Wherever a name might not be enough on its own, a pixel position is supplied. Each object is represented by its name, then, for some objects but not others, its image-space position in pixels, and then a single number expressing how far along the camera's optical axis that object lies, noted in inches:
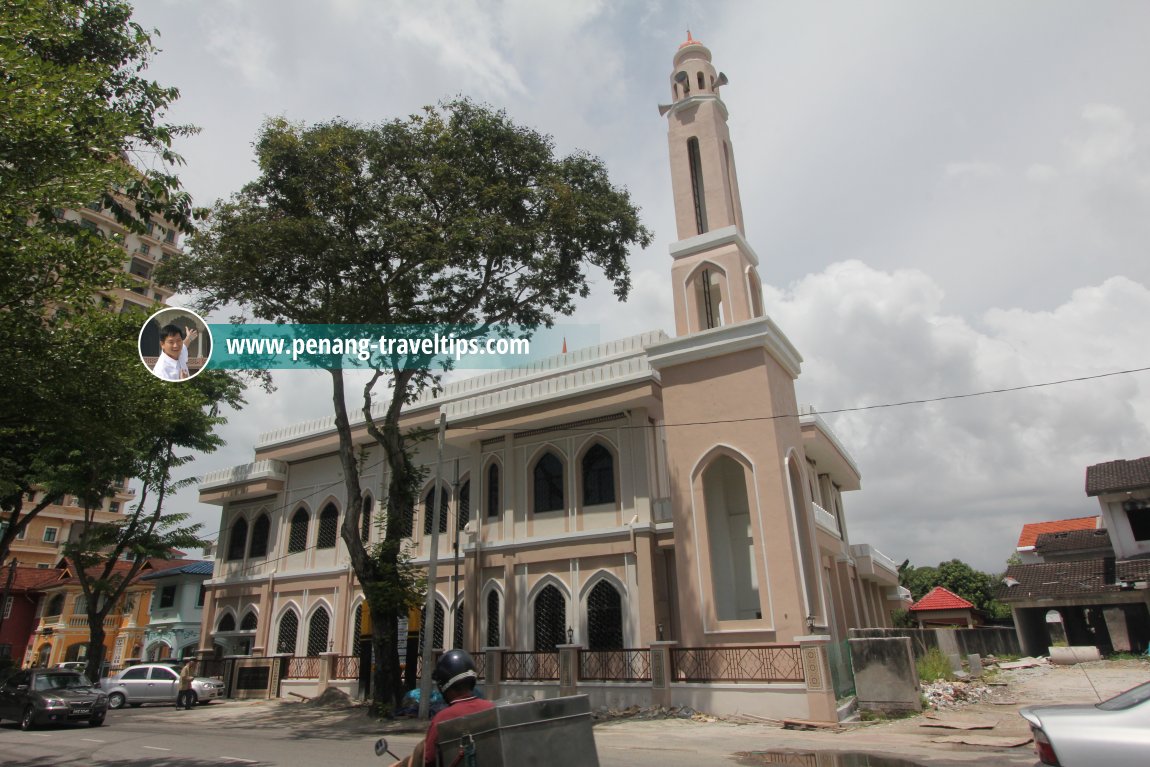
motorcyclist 123.3
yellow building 1107.3
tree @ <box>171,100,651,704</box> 560.7
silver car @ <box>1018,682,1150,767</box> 138.2
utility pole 518.0
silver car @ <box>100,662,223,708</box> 748.6
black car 512.1
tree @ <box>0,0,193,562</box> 259.8
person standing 733.9
